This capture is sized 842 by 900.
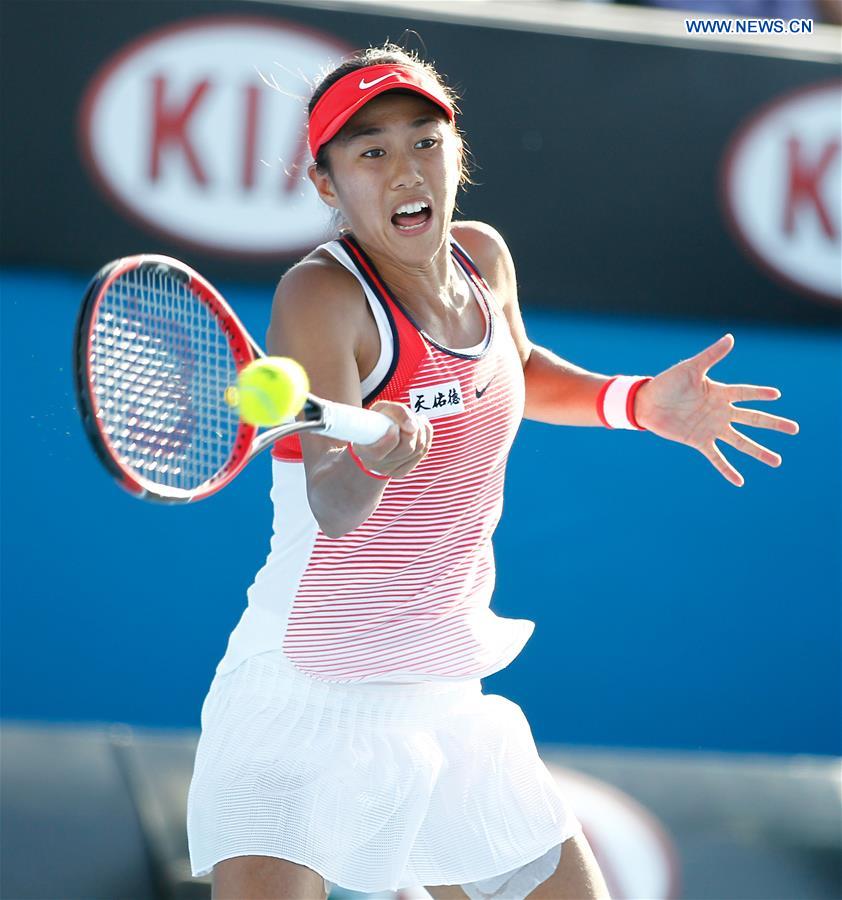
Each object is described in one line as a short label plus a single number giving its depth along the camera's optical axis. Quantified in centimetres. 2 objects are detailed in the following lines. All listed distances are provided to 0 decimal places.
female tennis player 1507
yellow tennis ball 1477
